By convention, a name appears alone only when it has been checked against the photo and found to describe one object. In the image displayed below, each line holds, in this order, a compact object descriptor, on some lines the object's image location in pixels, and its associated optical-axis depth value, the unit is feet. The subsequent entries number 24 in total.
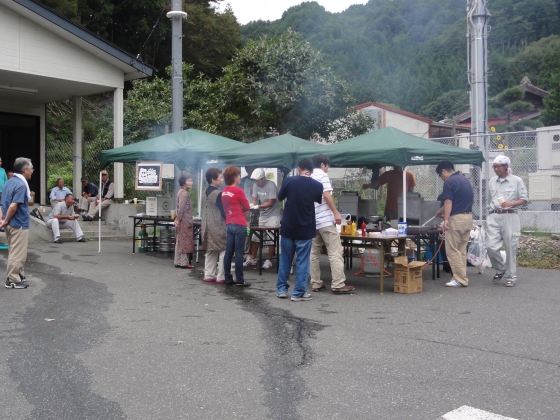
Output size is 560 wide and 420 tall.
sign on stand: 46.14
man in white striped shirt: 29.25
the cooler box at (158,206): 44.80
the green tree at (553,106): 144.77
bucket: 46.34
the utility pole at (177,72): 48.19
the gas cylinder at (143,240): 46.93
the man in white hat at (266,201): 37.99
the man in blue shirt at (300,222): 27.61
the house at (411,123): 153.48
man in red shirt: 38.82
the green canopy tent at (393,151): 32.07
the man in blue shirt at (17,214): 29.32
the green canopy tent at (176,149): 43.09
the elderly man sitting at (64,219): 51.37
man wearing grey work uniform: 31.68
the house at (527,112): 174.09
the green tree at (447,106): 189.56
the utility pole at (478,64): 49.75
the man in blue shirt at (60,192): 55.06
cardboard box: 30.27
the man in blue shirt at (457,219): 31.81
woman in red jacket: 31.01
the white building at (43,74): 52.39
